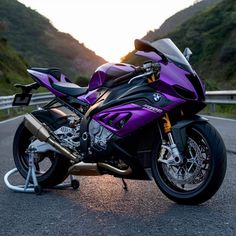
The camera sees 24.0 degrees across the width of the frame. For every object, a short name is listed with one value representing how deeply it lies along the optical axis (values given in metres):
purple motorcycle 4.59
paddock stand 5.59
